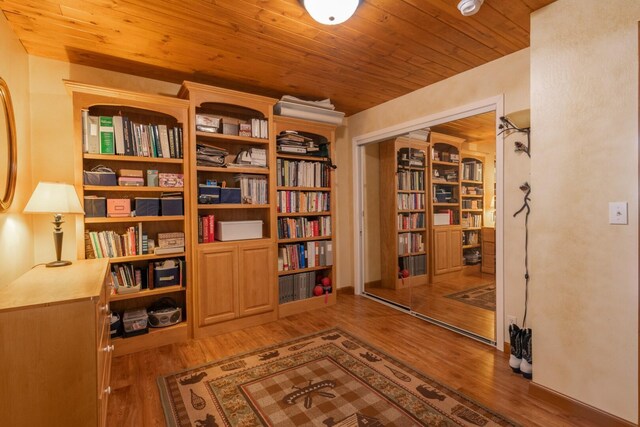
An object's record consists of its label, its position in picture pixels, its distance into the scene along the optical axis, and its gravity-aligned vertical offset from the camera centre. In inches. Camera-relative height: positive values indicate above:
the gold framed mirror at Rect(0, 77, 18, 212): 69.9 +15.5
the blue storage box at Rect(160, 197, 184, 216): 102.8 +2.0
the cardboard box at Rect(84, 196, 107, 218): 93.4 +1.8
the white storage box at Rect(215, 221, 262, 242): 114.5 -7.4
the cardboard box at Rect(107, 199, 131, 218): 96.3 +1.6
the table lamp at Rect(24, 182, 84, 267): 75.3 +2.8
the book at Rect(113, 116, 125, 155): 96.4 +25.5
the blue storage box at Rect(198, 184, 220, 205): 110.9 +6.5
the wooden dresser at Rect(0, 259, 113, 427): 47.3 -23.7
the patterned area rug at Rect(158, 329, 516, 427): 66.5 -45.9
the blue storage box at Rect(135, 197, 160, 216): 99.5 +2.0
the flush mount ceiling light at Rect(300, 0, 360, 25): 67.0 +45.8
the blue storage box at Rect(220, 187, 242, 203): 115.2 +6.3
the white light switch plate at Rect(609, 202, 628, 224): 59.9 -1.2
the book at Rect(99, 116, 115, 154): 94.9 +24.5
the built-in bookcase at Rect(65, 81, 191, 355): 92.8 +6.7
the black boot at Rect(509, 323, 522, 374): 83.2 -39.6
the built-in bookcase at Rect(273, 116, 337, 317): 130.3 -3.2
